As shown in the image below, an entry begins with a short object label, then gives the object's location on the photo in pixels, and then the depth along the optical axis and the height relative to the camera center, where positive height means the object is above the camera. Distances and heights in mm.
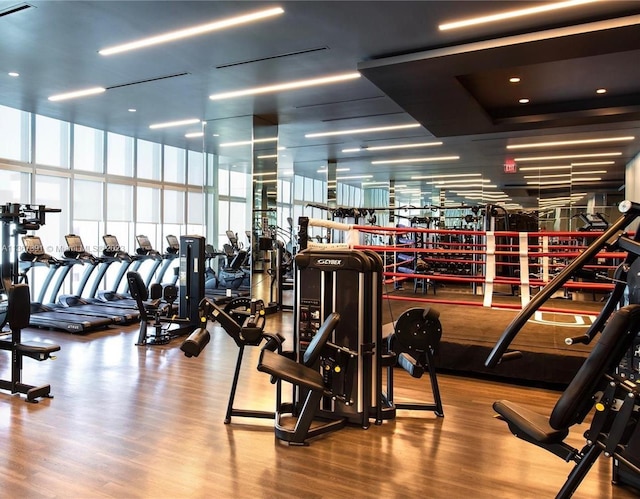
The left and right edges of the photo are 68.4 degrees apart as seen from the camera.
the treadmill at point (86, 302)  7109 -911
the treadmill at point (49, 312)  6450 -973
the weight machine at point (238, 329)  3010 -517
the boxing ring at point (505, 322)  4148 -758
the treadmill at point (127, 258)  8297 -143
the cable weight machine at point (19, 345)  3789 -802
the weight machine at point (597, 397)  1784 -560
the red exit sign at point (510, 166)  11977 +2281
